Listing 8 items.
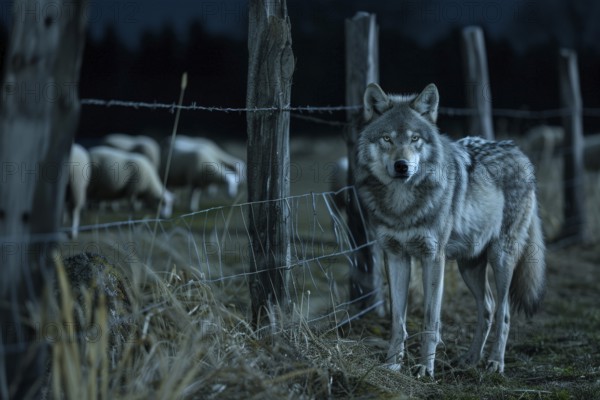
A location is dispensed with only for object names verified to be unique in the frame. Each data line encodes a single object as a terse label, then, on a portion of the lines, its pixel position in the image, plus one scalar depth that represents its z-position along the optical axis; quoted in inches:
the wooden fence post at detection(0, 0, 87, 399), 211.5
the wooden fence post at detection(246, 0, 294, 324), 334.0
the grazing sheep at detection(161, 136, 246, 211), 1106.7
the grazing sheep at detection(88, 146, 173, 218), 919.0
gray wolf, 357.7
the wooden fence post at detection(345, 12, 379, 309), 442.0
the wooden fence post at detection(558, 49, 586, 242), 741.9
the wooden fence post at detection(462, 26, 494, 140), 589.9
